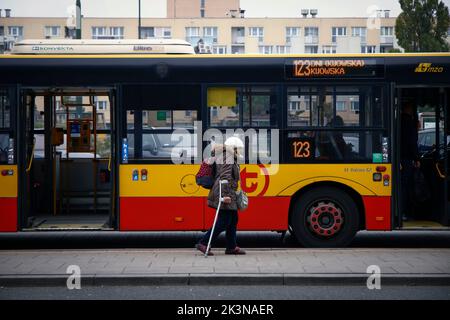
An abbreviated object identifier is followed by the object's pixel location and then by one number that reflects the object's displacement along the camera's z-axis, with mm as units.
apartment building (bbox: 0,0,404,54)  86250
